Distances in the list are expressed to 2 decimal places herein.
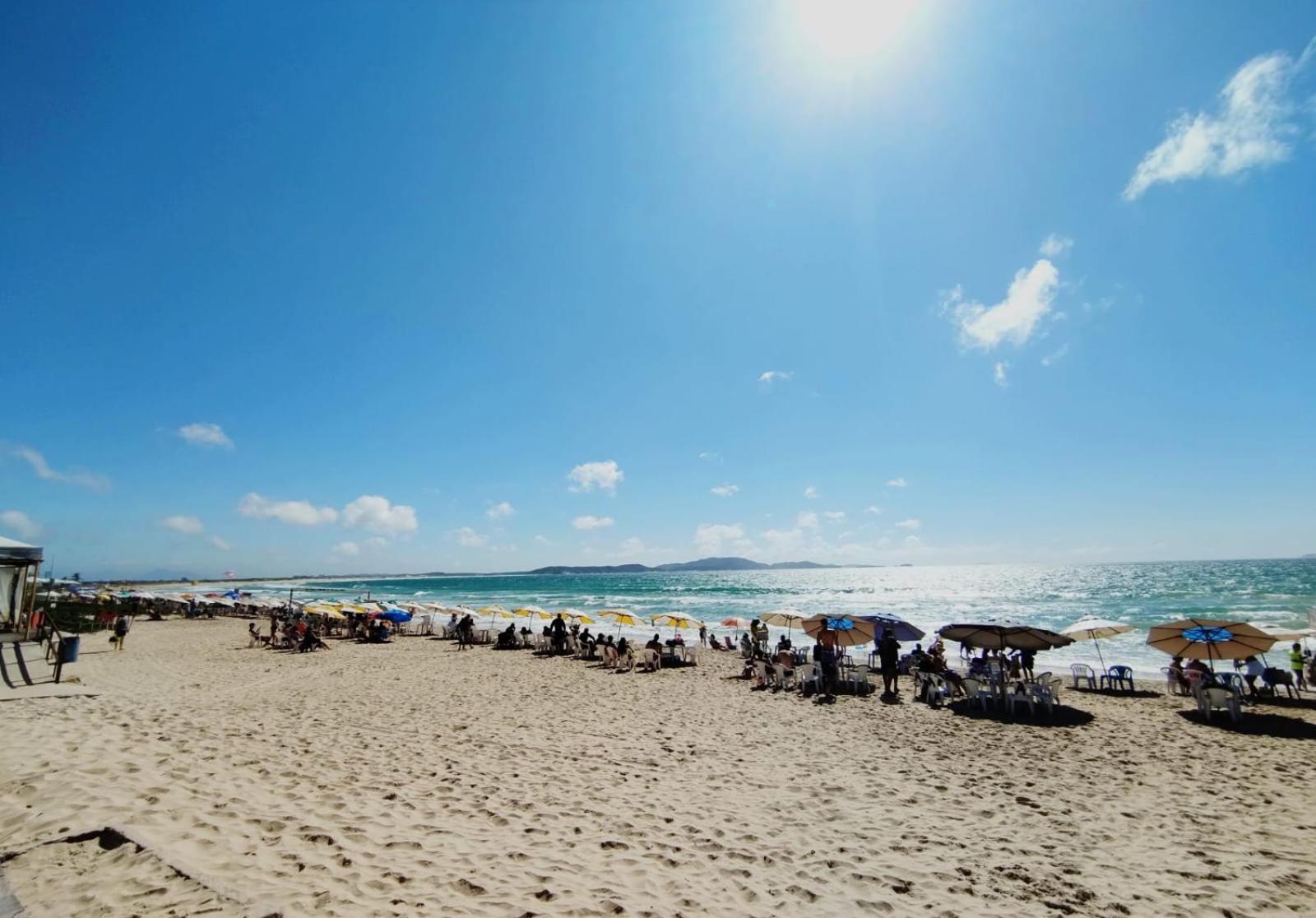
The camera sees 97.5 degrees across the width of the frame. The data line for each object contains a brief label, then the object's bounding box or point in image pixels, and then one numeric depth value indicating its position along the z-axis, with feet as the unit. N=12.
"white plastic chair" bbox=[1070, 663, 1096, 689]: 47.39
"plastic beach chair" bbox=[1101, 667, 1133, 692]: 46.50
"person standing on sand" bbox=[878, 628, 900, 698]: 43.93
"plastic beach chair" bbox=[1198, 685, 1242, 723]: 35.27
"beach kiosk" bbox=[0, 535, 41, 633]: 38.96
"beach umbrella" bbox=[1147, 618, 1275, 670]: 38.32
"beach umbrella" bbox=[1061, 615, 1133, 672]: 48.57
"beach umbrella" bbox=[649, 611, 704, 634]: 65.46
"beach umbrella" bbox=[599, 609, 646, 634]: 67.10
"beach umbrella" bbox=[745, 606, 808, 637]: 64.39
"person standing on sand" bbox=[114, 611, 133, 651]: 69.65
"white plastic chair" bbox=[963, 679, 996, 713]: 40.40
